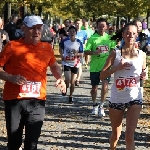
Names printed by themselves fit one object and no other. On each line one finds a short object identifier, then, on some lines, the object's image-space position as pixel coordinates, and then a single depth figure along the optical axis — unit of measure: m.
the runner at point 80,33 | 15.91
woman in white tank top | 5.91
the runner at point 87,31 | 18.52
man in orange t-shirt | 5.24
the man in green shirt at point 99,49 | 9.70
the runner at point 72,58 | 11.45
